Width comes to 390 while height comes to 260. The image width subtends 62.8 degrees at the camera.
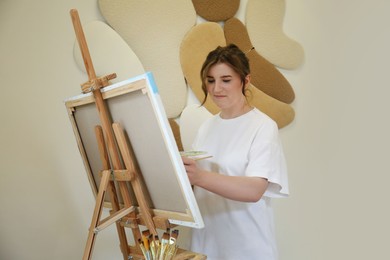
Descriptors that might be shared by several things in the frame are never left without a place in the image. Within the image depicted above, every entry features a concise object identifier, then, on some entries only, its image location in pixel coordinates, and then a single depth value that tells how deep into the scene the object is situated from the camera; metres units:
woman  1.04
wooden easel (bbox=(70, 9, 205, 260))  0.93
